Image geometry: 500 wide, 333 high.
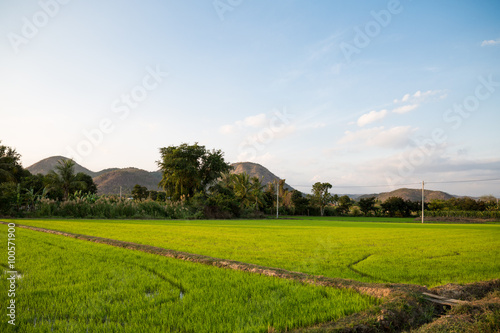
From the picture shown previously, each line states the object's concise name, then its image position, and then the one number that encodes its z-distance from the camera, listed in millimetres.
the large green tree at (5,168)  26781
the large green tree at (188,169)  38812
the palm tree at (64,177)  35031
